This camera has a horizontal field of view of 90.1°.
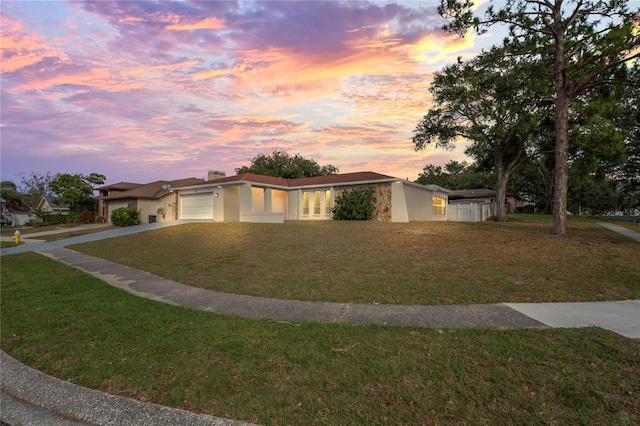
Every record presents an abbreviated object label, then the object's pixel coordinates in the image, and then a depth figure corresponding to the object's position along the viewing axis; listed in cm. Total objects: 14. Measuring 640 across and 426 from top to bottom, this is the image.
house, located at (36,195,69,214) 4507
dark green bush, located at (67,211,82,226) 3021
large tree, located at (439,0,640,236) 1162
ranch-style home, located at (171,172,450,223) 2074
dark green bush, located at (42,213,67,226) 3281
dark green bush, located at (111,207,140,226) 2464
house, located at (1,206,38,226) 5200
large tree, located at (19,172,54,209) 5741
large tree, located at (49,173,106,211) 3056
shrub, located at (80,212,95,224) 3010
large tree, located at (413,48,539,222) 1385
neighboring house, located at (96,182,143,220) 3078
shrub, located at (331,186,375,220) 2092
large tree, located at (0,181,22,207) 5734
